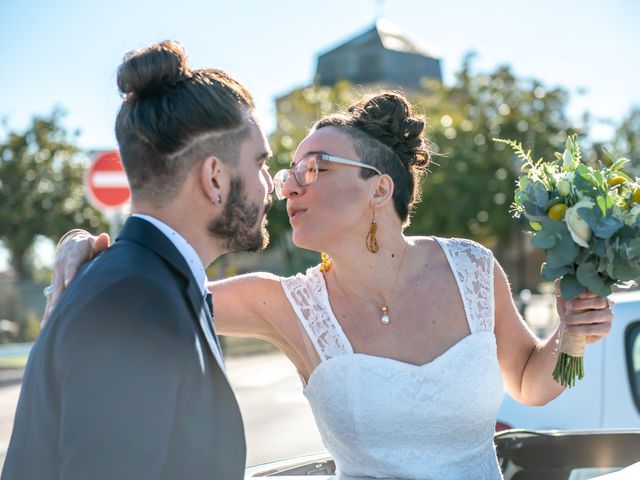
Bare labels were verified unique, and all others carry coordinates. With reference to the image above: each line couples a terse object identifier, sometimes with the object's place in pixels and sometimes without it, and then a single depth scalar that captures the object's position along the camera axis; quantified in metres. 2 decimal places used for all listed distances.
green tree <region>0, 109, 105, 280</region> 29.34
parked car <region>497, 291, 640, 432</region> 4.34
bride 3.00
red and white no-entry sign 9.23
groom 1.63
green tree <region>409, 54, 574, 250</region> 26.53
